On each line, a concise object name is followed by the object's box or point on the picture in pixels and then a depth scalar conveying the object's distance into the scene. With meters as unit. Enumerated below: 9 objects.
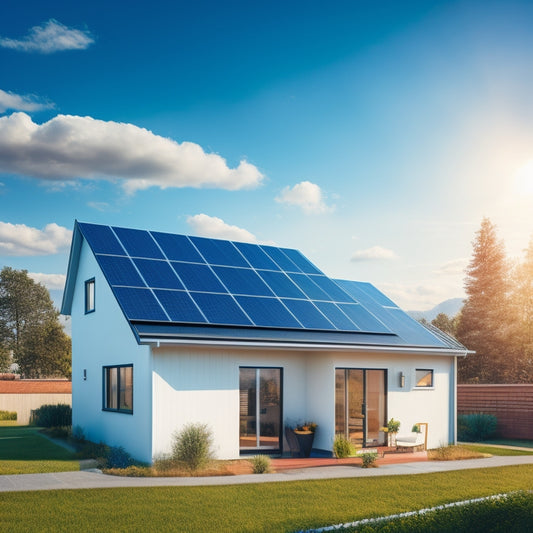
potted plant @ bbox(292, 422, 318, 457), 15.85
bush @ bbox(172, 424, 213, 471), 13.71
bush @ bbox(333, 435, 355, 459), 15.73
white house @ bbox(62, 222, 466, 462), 14.55
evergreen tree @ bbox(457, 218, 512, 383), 41.59
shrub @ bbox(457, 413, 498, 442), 21.80
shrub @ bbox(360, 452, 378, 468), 14.70
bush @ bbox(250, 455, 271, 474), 13.51
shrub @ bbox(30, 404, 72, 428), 23.11
